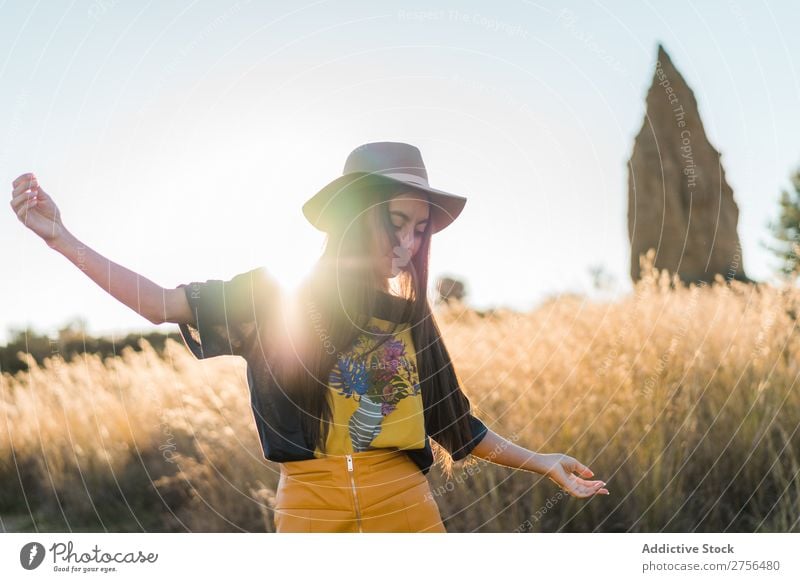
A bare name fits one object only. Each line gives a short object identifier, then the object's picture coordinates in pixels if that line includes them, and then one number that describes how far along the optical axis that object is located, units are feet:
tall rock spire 46.68
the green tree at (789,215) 42.24
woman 7.17
